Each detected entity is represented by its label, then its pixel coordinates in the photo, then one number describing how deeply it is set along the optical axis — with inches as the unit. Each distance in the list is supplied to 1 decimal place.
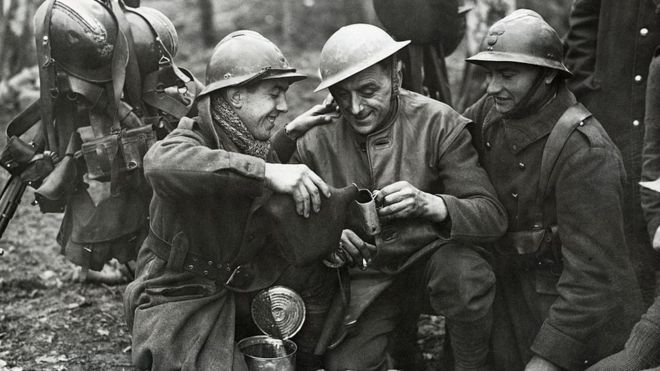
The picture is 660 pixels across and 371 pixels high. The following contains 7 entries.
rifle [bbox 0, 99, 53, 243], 209.3
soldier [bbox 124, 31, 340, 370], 151.3
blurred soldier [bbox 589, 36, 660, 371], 153.0
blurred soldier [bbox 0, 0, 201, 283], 200.1
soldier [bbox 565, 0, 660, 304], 199.2
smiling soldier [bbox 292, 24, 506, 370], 164.6
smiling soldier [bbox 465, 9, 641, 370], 161.0
